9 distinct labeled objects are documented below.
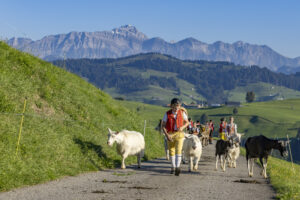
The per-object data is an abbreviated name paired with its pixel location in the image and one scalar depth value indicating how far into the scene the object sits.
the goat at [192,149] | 18.88
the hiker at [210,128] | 43.32
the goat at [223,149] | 20.08
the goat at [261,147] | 18.33
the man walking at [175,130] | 16.50
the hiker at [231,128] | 25.14
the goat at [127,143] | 18.68
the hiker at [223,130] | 26.25
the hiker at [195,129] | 32.64
